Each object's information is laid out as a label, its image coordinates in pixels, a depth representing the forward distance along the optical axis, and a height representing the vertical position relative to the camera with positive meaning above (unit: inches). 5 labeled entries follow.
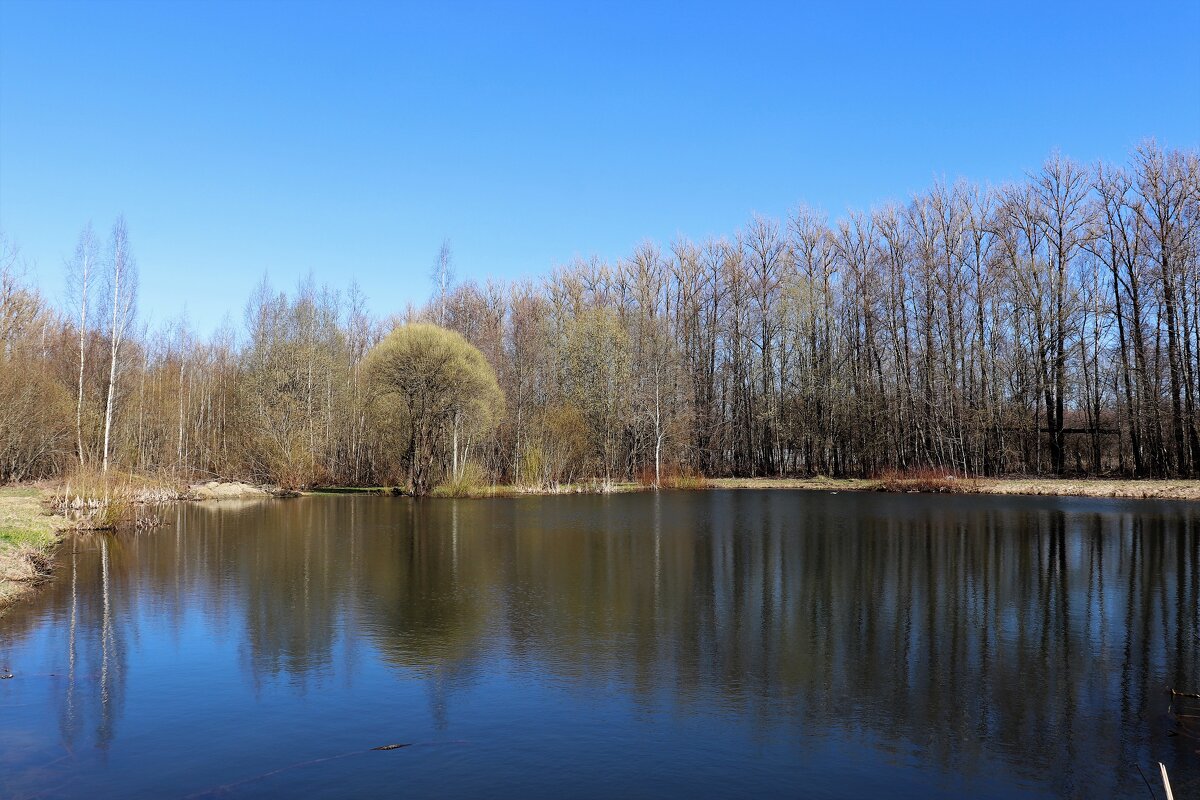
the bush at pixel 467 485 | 1336.1 -51.6
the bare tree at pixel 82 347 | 1045.8 +155.0
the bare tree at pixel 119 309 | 1157.1 +228.3
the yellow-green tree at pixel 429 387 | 1380.4 +125.4
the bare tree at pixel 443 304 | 1862.6 +375.4
